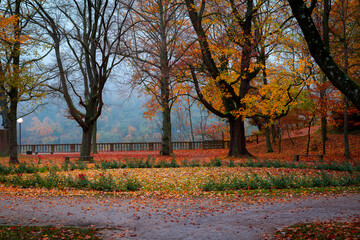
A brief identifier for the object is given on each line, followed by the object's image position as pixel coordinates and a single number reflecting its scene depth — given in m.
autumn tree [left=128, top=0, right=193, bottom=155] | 22.64
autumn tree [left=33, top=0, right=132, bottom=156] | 19.08
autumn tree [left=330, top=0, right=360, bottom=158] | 17.50
